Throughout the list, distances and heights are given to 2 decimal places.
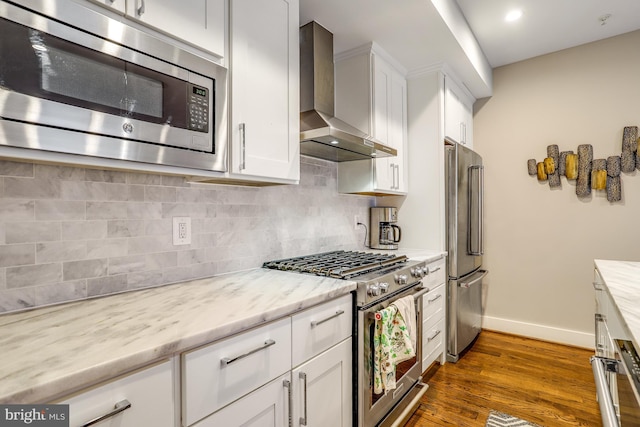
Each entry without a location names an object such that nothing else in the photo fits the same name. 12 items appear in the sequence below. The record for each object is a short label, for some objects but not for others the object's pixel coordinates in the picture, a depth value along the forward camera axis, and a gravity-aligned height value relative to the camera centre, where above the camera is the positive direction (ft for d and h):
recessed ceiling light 8.32 +5.25
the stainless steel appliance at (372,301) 5.08 -1.51
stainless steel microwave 2.79 +1.31
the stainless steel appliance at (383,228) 9.25 -0.39
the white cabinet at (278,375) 3.00 -1.79
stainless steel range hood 6.22 +2.37
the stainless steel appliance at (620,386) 2.87 -1.87
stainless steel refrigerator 8.99 -0.78
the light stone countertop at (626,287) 3.00 -0.99
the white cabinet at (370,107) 8.01 +2.77
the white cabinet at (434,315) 7.72 -2.57
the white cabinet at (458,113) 9.60 +3.31
